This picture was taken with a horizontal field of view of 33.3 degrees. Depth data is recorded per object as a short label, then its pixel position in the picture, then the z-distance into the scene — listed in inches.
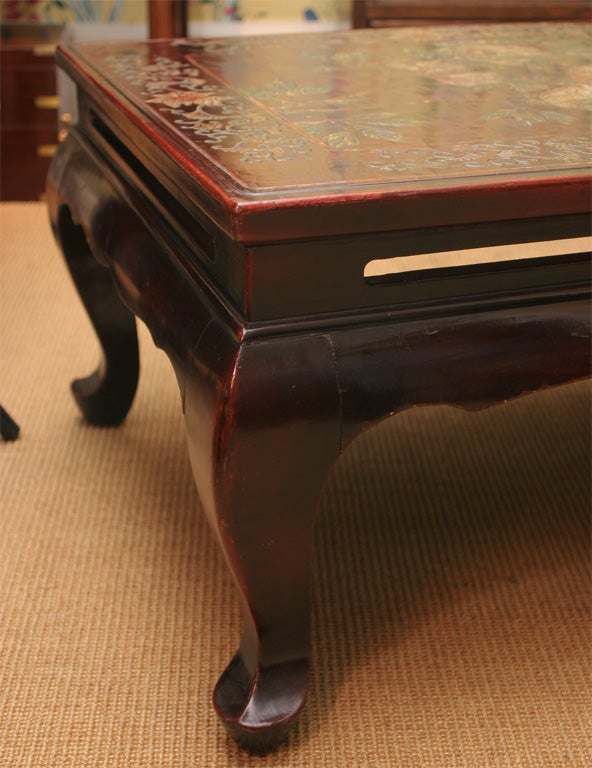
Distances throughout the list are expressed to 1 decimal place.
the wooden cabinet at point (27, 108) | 97.7
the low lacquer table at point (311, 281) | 30.5
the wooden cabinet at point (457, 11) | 93.0
